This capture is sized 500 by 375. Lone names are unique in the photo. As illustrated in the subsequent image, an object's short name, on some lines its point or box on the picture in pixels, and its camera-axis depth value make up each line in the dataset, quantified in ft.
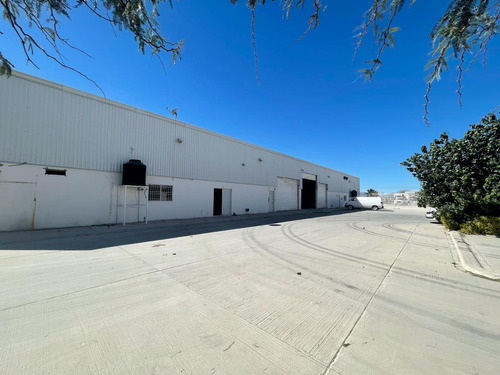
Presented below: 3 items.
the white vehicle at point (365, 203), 105.81
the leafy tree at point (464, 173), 31.81
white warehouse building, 30.58
